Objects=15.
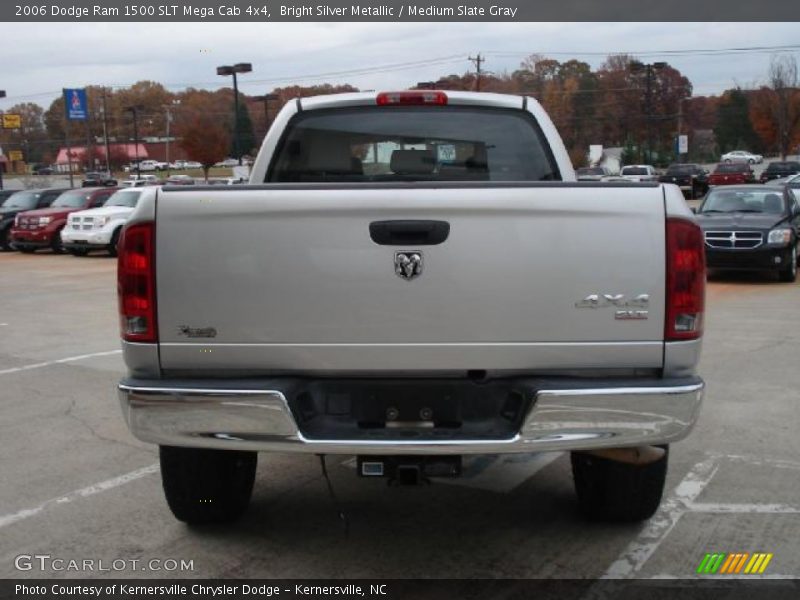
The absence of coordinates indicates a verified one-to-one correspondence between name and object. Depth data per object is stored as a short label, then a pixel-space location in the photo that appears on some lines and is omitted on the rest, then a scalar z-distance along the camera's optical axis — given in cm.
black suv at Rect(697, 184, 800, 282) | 1462
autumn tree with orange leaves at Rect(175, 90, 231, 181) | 5822
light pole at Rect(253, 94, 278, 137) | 5270
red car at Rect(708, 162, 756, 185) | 4584
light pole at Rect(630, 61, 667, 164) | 6297
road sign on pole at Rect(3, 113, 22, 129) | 7300
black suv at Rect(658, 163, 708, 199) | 4544
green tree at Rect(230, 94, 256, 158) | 6788
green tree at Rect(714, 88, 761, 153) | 9856
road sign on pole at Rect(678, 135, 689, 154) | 5890
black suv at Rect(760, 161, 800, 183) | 5262
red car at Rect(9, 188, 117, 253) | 2455
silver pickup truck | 341
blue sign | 5794
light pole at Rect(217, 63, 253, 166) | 4838
